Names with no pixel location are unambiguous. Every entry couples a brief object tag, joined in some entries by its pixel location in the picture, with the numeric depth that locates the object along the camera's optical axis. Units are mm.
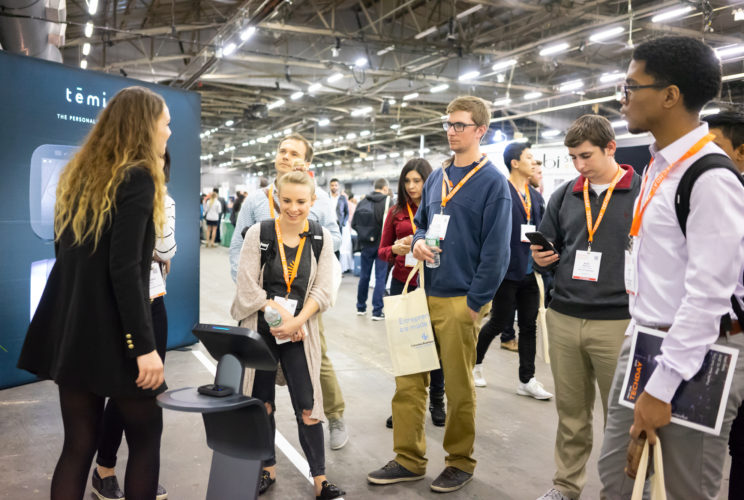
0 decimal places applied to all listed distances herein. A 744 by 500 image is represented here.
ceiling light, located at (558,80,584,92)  12829
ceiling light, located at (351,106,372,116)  16647
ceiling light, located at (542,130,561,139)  17297
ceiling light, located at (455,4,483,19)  9719
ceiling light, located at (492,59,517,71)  11267
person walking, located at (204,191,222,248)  15630
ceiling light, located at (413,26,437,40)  10685
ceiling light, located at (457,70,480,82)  12148
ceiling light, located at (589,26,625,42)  8992
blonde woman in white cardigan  2227
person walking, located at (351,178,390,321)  6508
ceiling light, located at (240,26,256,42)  8484
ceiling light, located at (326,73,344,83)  12511
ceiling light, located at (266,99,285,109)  16375
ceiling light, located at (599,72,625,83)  11570
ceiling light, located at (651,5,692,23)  8045
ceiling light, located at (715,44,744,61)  8406
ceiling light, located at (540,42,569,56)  9938
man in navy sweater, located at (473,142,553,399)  3770
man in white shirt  1181
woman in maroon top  3389
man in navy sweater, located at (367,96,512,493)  2395
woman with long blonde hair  1555
